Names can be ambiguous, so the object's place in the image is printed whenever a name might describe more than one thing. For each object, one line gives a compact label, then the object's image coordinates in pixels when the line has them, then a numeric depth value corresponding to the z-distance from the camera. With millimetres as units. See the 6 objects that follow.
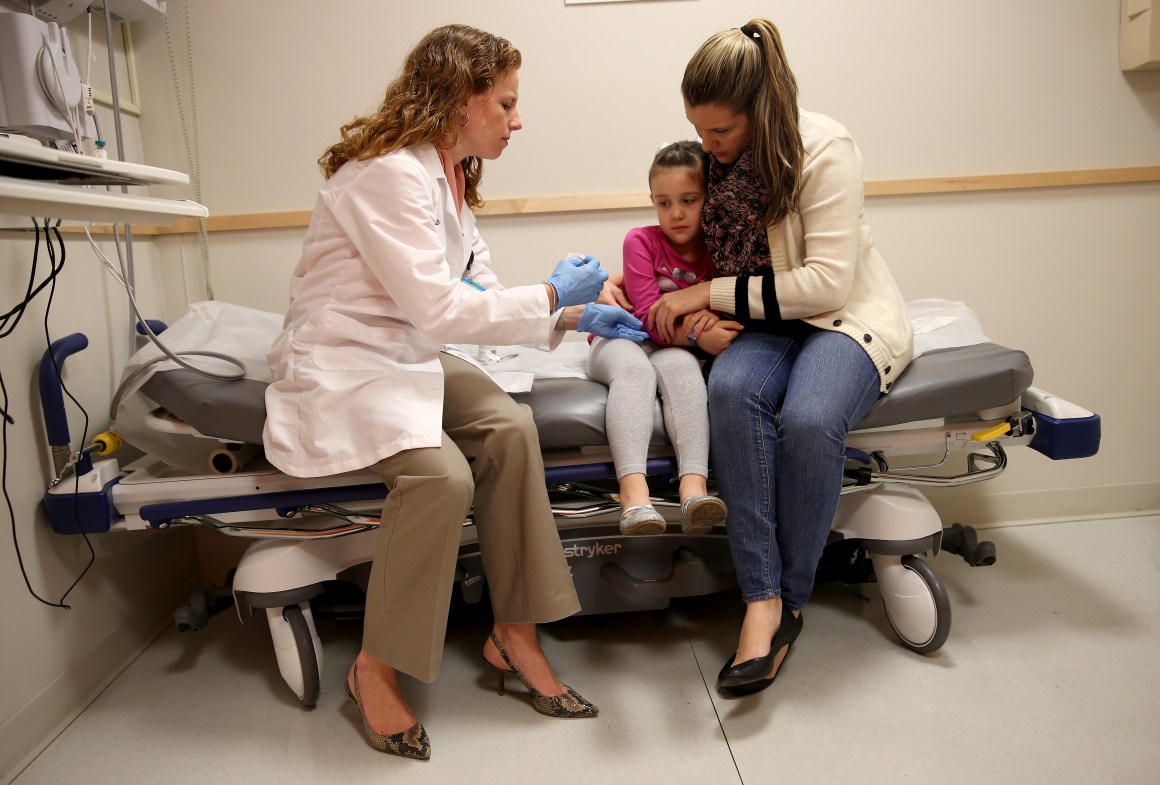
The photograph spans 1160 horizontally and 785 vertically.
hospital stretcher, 1544
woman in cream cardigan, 1504
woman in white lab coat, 1391
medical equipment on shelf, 1197
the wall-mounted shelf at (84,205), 985
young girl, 1493
